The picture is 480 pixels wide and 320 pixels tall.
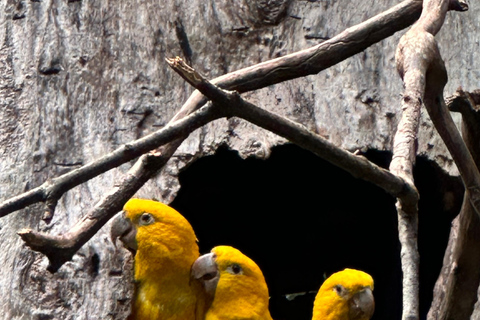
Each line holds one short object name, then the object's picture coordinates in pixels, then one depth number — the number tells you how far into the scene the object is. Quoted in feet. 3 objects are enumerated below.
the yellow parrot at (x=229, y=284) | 21.75
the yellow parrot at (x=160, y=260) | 21.12
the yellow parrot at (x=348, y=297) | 21.61
